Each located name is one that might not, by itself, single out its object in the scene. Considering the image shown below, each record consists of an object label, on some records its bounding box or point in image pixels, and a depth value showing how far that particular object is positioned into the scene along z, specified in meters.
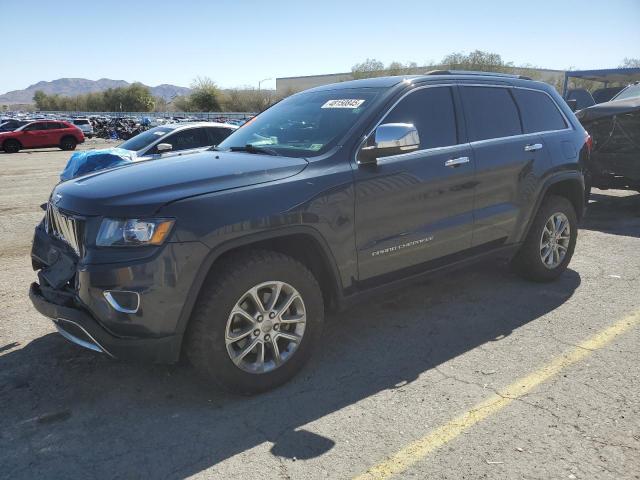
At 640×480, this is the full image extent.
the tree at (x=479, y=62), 64.12
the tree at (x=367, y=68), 84.56
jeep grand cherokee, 2.83
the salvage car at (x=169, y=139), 8.34
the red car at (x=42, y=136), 26.50
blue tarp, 7.75
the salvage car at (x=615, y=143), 8.31
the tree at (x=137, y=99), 105.19
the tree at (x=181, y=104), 97.40
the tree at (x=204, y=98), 91.44
